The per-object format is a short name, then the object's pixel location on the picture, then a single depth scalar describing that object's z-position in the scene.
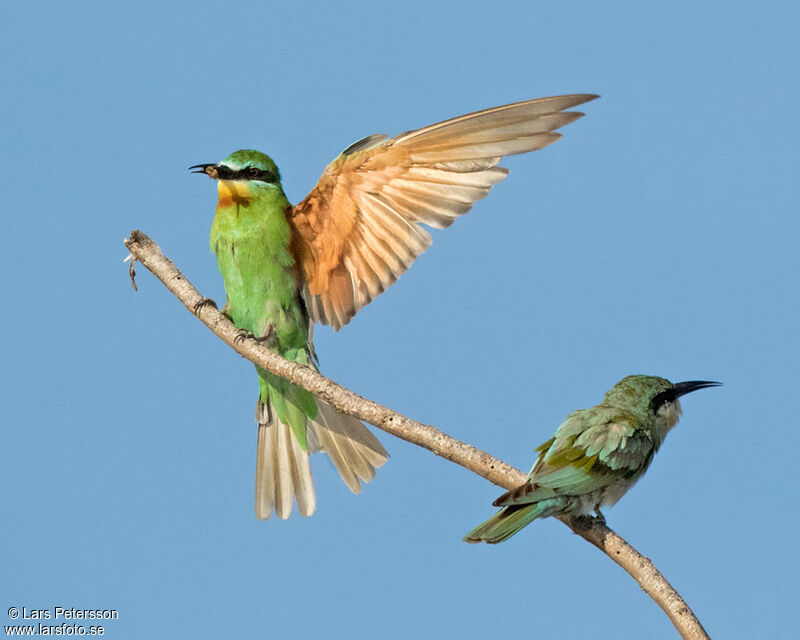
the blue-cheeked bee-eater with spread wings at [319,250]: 9.02
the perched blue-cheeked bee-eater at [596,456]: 7.55
